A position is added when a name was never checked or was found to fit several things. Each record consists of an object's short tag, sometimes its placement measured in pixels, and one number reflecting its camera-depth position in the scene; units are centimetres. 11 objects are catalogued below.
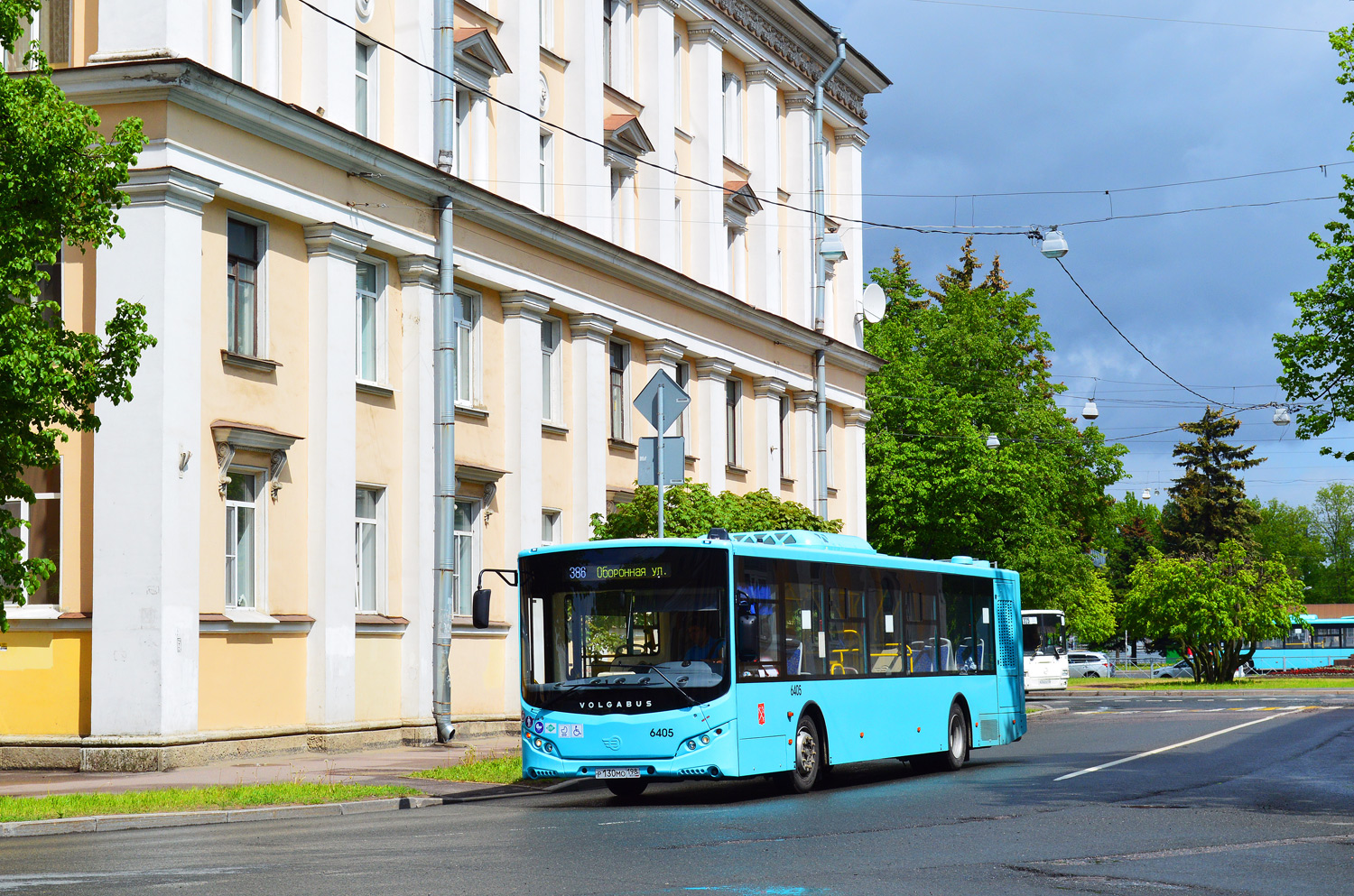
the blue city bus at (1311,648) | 8538
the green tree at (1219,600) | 5456
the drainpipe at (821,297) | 4222
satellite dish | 4622
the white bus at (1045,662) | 5375
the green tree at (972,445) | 5103
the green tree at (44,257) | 1554
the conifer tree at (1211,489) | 9756
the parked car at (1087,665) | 8225
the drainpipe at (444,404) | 2614
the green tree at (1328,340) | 2600
